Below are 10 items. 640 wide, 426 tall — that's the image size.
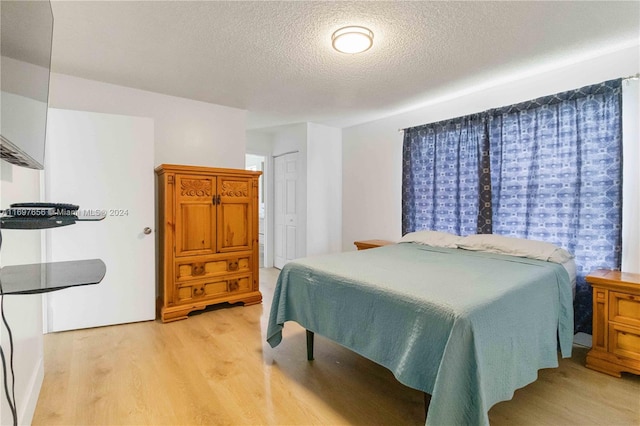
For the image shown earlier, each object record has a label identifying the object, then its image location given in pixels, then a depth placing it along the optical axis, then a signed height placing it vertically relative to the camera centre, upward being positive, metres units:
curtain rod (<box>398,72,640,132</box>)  2.29 +0.99
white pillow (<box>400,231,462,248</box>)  3.05 -0.29
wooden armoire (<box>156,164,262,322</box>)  3.00 -0.28
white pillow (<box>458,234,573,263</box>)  2.36 -0.31
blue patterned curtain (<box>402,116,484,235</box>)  3.29 +0.40
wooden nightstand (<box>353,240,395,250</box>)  3.90 -0.43
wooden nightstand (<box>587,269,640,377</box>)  2.00 -0.76
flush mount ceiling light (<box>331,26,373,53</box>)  2.07 +1.18
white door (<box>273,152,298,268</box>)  4.94 +0.04
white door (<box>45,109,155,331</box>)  2.65 +0.04
